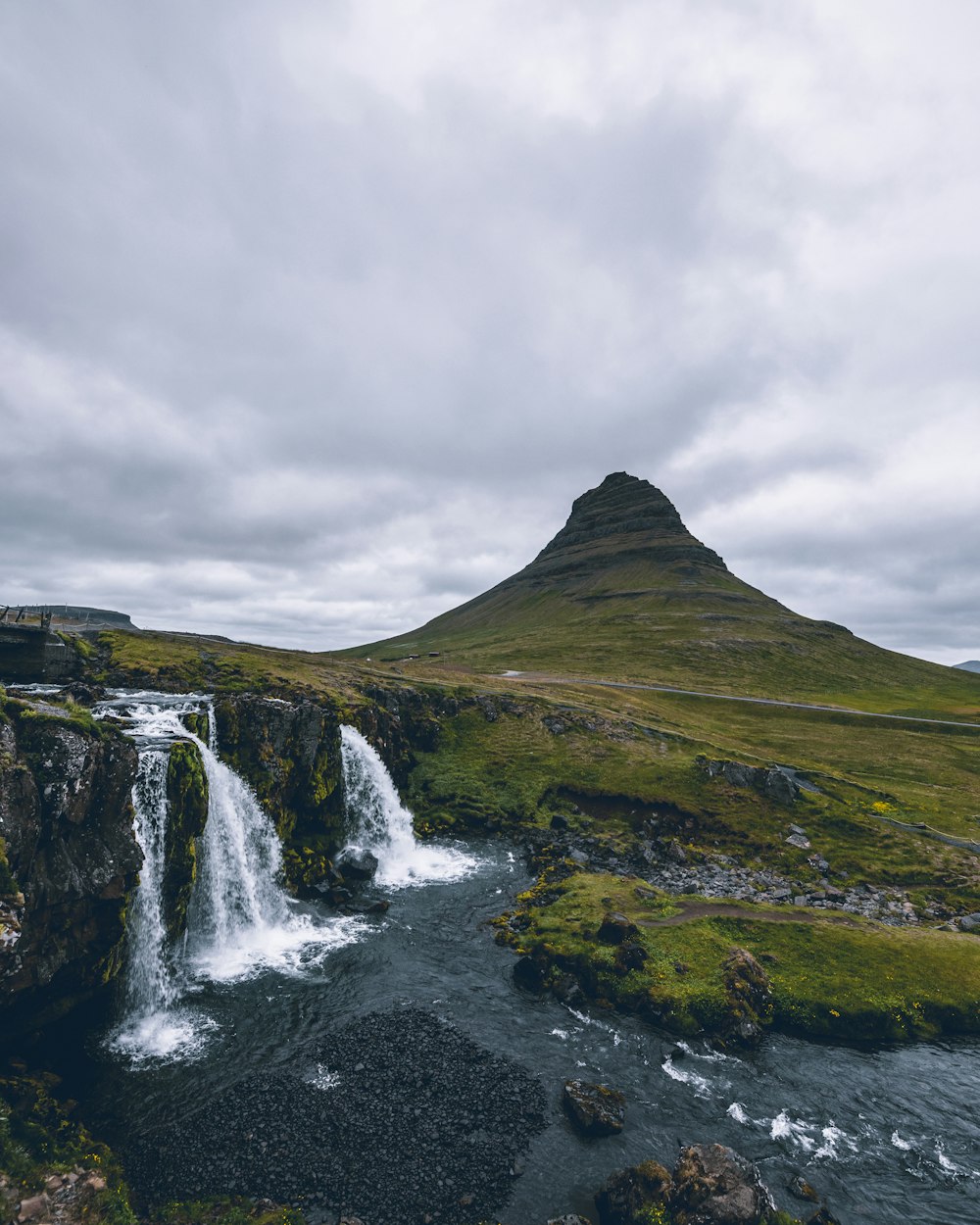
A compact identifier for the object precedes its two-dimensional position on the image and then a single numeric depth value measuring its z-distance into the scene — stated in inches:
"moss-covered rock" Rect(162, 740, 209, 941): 1312.7
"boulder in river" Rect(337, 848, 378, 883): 1861.5
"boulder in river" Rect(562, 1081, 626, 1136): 906.7
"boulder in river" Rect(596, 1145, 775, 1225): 740.0
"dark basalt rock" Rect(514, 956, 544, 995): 1305.4
